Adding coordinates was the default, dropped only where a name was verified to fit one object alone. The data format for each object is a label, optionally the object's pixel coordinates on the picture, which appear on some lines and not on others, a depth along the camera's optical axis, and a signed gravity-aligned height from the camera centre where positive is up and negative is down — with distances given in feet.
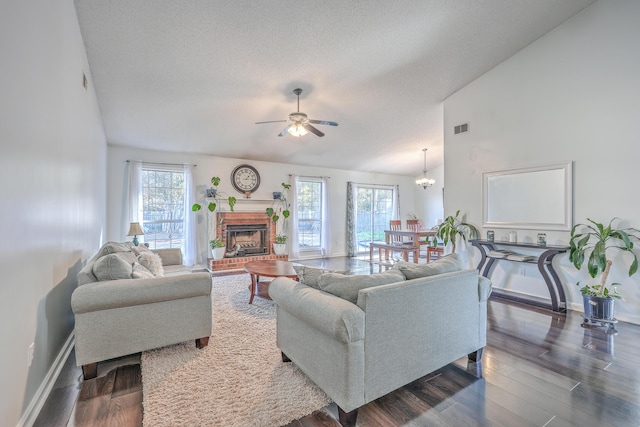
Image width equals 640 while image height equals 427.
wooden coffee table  12.69 -2.53
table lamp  16.48 -0.87
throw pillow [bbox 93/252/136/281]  7.93 -1.50
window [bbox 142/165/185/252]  19.71 +0.57
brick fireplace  20.83 -1.78
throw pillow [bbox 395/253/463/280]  7.14 -1.34
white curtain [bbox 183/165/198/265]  20.27 -0.49
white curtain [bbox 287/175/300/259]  24.64 -0.39
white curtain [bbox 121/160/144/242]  18.65 +1.17
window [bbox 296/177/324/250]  25.80 +0.23
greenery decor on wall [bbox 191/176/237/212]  20.65 +1.28
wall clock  22.39 +2.92
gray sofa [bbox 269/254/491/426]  5.58 -2.48
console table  12.63 -2.75
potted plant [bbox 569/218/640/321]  10.73 -1.59
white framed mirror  13.14 +0.93
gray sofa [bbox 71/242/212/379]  7.16 -2.60
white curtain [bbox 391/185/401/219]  31.07 +1.39
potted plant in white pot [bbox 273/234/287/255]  22.82 -2.37
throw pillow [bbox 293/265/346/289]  7.17 -1.50
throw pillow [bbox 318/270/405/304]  6.26 -1.51
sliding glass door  29.27 +0.37
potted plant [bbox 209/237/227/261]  20.39 -2.40
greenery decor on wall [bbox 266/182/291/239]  23.59 +0.71
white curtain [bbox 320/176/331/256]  26.35 -0.87
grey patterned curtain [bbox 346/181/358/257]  27.50 -0.42
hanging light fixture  25.68 +3.08
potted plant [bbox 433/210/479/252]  16.56 -0.83
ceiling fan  13.42 +4.34
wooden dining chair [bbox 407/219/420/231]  23.22 -0.79
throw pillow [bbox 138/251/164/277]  10.85 -1.86
